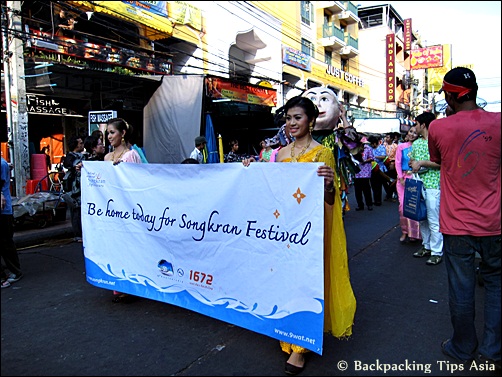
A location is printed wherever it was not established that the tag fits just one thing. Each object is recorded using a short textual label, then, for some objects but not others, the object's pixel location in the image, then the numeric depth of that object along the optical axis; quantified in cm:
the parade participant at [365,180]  909
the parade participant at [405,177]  582
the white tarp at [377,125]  2122
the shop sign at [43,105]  1058
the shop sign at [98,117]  884
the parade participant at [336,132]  413
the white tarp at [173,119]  1128
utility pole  809
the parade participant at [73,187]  621
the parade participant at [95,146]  564
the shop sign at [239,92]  1170
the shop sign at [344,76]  2655
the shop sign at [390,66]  3359
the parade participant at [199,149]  902
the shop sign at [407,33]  3741
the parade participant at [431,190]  496
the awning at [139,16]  1010
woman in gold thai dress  250
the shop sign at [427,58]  3431
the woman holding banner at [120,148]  369
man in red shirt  240
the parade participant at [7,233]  442
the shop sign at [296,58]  1920
